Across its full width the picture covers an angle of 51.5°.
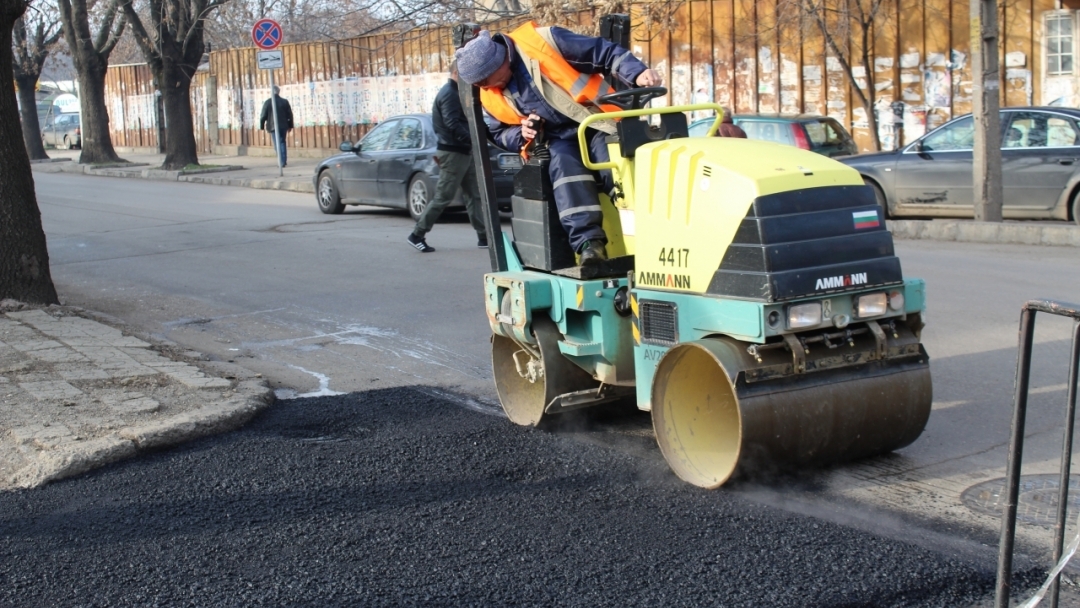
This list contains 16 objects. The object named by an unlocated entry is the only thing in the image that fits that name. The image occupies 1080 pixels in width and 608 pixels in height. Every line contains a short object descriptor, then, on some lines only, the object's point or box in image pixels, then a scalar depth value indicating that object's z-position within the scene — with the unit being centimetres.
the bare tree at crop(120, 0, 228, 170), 2584
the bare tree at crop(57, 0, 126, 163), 2805
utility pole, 1276
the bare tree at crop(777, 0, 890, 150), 1911
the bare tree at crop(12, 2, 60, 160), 3426
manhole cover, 437
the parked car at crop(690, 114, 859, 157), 1548
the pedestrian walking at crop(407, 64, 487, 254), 1180
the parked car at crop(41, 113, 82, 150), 4408
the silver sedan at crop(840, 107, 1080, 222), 1298
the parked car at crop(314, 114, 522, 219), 1469
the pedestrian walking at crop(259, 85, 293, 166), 2802
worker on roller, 530
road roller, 437
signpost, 2300
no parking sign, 2302
